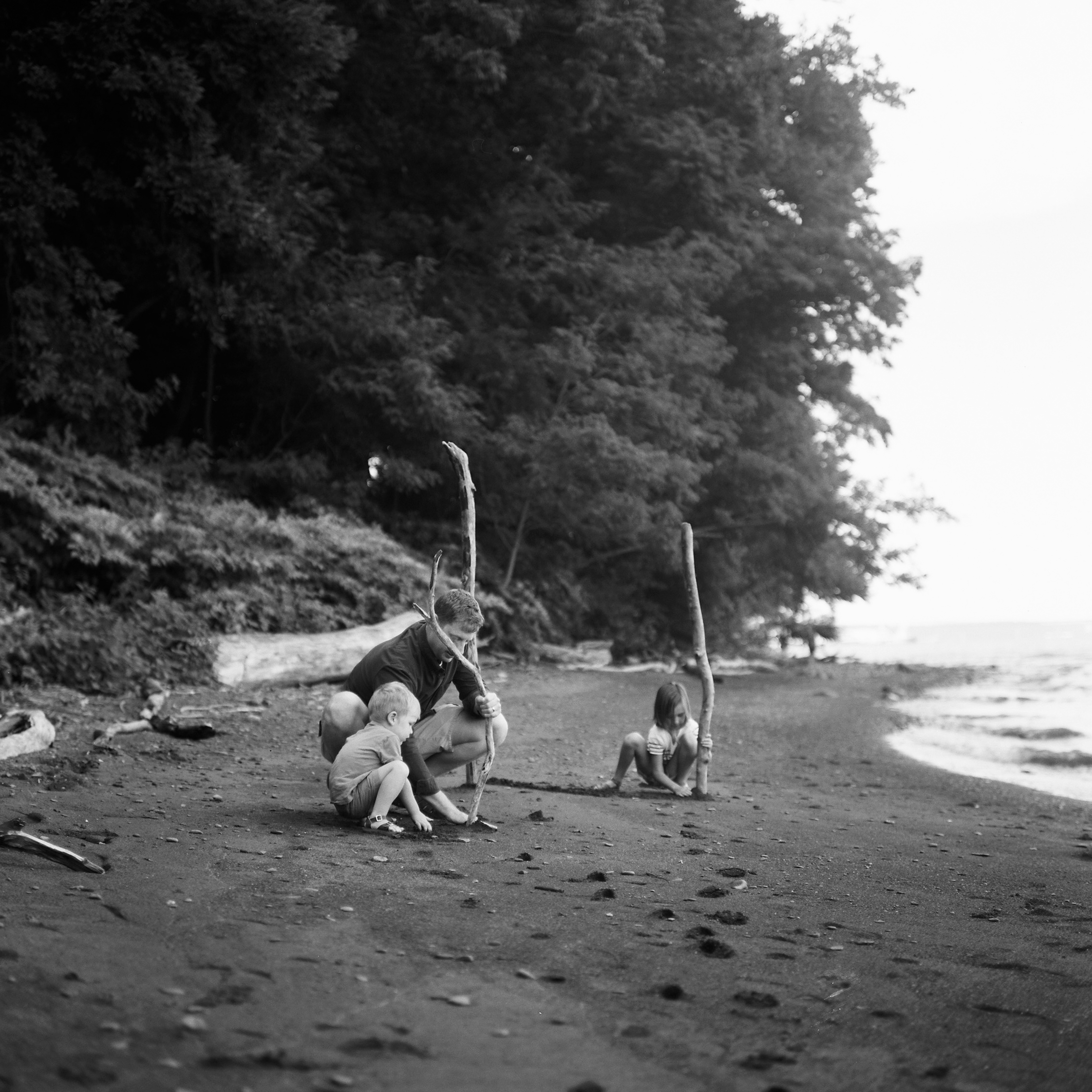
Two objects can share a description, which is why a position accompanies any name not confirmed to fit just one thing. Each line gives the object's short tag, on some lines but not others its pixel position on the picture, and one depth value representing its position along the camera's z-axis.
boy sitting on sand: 6.62
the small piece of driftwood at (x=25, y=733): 8.77
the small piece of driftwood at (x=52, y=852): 5.23
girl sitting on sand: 9.14
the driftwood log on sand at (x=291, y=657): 13.77
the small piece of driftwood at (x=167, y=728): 10.16
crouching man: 6.88
